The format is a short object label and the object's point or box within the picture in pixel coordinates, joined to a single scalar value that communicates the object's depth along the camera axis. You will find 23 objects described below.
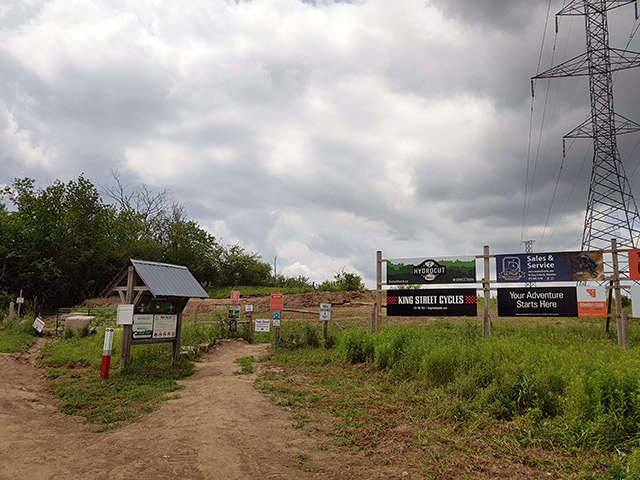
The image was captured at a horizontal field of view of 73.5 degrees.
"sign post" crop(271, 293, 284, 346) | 15.94
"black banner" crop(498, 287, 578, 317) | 13.10
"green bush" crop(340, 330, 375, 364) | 12.21
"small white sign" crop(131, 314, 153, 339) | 11.12
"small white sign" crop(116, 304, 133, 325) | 10.87
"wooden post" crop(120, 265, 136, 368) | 10.92
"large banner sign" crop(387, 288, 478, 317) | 14.12
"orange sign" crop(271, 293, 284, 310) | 16.56
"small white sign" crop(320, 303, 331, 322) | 15.81
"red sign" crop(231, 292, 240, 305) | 20.28
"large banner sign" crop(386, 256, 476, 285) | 14.24
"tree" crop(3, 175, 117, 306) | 30.88
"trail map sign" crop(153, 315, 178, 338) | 11.62
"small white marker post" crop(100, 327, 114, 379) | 9.72
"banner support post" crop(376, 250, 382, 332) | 15.18
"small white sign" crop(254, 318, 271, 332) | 18.08
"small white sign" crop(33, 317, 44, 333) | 16.61
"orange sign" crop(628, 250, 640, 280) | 12.76
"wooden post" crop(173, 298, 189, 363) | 12.07
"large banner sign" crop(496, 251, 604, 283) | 13.14
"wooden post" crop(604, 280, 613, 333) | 12.99
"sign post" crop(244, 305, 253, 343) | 18.13
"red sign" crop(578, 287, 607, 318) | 12.77
